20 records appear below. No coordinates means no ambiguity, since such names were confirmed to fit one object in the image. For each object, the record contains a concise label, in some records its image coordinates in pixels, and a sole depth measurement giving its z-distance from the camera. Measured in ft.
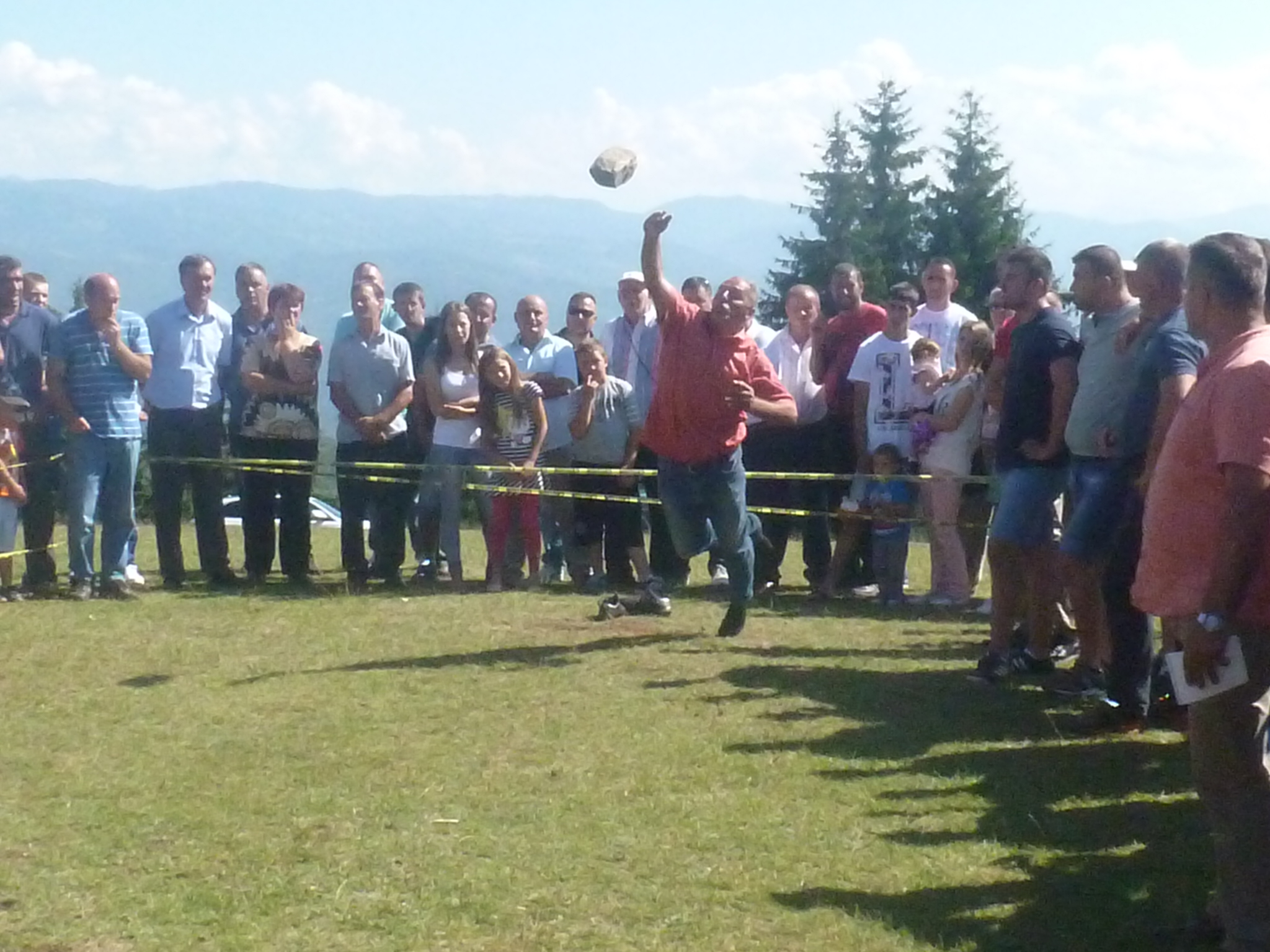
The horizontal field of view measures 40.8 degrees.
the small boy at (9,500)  39.19
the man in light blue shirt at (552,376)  41.88
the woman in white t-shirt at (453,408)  40.88
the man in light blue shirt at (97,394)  38.04
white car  97.50
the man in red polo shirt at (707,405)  30.81
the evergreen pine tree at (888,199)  194.59
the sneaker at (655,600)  35.96
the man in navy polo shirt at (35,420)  38.99
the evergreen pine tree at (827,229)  195.21
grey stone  34.22
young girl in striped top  40.37
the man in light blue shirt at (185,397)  40.04
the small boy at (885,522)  39.27
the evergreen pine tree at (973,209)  185.68
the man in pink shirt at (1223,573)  14.58
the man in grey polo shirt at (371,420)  41.27
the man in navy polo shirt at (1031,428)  27.76
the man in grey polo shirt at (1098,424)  25.58
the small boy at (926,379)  38.94
